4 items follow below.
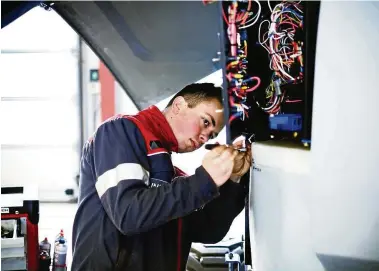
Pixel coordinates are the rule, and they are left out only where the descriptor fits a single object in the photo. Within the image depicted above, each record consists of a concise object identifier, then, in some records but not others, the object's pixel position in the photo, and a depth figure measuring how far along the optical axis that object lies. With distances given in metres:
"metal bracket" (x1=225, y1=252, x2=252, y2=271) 1.39
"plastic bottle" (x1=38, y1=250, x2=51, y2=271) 1.89
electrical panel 0.88
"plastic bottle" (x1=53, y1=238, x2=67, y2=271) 1.87
